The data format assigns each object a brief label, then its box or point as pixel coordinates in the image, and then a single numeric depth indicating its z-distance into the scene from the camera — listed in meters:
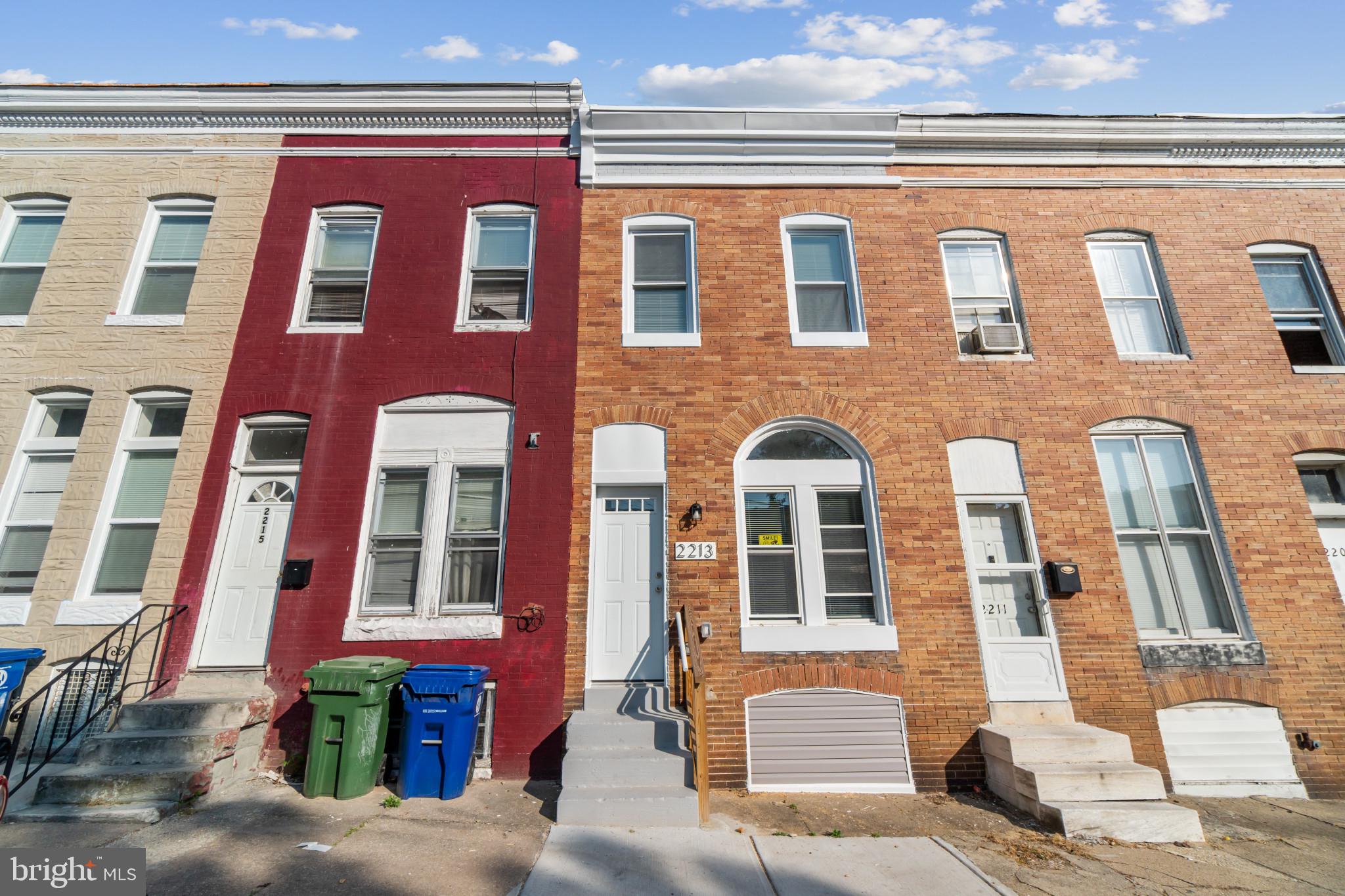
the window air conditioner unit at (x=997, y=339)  7.81
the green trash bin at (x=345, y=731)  5.53
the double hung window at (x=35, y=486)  7.01
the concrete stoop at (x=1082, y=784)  5.12
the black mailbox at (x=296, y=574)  6.71
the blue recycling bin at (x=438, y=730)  5.59
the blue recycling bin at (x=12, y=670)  5.84
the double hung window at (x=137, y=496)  6.93
